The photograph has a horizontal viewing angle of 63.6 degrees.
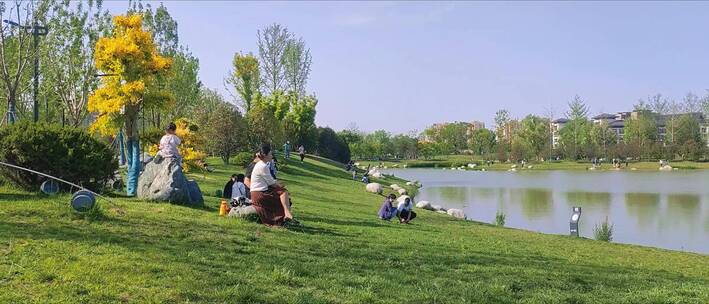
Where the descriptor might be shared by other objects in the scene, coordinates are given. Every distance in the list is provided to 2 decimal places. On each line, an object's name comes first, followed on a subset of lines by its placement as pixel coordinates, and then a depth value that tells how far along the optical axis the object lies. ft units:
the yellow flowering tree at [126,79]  44.57
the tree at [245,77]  150.61
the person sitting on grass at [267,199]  30.83
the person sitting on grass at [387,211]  48.42
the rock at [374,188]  100.44
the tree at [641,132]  292.53
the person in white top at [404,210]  47.14
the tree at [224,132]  99.71
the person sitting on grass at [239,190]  37.63
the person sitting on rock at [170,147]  37.03
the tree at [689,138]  270.46
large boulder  35.65
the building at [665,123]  319.06
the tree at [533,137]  313.73
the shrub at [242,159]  97.46
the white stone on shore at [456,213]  71.27
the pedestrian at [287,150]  124.88
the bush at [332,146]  188.44
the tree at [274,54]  173.58
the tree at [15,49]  61.52
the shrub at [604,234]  52.85
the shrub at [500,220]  66.19
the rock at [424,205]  78.25
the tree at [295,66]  175.32
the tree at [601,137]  311.11
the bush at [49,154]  33.71
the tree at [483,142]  360.89
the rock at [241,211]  31.65
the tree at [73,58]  73.56
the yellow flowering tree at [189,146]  68.90
